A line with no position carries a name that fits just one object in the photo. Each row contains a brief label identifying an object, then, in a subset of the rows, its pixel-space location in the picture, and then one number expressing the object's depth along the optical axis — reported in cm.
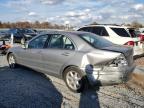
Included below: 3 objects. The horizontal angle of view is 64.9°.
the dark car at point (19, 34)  1146
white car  490
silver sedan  277
